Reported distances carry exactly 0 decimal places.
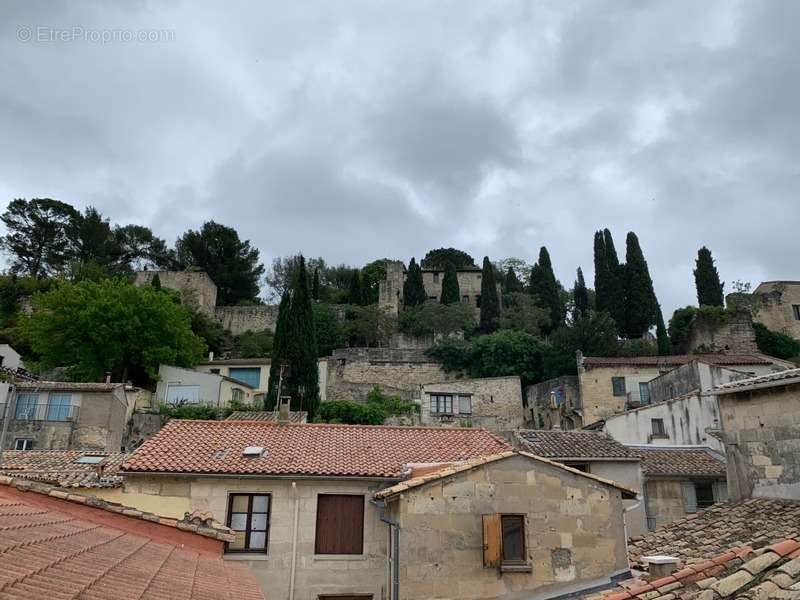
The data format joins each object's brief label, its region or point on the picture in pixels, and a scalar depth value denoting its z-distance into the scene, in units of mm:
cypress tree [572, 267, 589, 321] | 65562
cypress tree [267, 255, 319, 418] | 34344
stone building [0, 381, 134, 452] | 28281
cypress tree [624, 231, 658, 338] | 54281
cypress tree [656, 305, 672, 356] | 48688
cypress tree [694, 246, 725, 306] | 54500
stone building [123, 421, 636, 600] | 11719
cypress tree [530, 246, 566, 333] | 59656
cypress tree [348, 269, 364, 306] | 65750
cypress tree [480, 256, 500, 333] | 58844
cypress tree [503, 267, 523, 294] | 68531
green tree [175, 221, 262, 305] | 69625
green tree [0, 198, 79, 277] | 64375
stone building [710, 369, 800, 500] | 11297
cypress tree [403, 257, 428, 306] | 66650
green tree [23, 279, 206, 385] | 37062
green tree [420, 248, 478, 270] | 84112
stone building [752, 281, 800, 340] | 52719
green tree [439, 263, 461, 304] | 66250
